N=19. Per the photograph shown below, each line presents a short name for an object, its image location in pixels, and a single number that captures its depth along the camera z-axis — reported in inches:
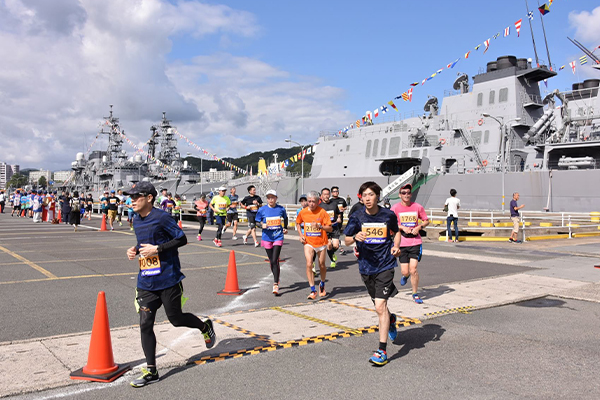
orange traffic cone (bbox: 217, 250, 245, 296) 328.2
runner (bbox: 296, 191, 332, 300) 317.4
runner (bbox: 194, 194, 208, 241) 684.7
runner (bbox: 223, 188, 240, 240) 677.7
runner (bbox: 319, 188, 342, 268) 433.7
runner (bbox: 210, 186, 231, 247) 607.5
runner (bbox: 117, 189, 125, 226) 972.9
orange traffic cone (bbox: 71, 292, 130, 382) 165.6
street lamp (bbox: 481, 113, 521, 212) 1084.0
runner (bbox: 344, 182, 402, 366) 194.4
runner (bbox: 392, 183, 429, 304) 300.7
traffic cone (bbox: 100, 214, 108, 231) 853.0
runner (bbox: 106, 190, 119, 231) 836.6
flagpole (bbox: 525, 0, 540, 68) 1341.3
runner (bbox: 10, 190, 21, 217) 1407.2
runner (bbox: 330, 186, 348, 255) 473.7
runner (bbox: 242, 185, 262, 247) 584.9
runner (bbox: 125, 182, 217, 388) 168.9
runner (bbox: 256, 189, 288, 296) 324.5
